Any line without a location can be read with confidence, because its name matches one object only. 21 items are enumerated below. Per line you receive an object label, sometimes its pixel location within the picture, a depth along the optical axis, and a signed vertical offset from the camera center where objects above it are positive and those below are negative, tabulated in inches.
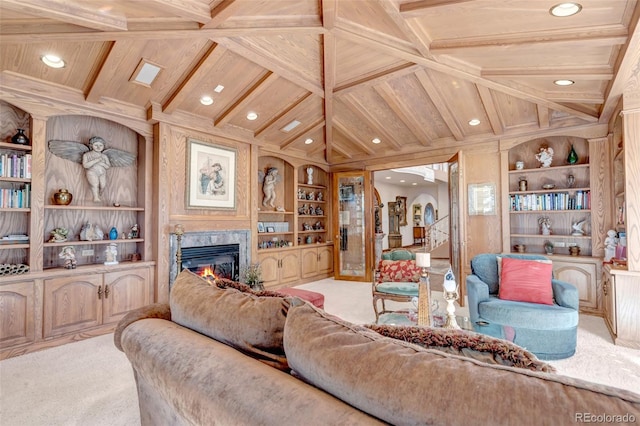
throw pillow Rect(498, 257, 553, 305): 119.8 -25.8
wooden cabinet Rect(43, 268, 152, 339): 128.2 -34.7
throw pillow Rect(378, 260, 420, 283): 167.5 -29.0
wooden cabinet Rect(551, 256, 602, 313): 163.3 -31.7
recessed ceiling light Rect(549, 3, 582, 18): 88.7 +59.5
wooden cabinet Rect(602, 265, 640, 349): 123.3 -36.7
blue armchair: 108.4 -37.2
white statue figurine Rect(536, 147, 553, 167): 187.6 +35.8
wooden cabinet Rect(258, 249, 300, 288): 221.8 -35.1
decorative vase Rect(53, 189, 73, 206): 139.2 +10.7
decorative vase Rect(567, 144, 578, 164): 179.0 +33.4
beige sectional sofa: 24.6 -16.3
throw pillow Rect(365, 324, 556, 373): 34.7 -15.3
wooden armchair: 148.5 -32.1
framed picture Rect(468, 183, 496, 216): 197.5 +11.2
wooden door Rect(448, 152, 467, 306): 188.1 -2.5
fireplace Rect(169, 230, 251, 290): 166.9 -18.3
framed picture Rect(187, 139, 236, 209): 177.2 +25.9
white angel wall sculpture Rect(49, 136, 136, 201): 144.3 +30.6
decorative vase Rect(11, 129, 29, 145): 127.4 +33.9
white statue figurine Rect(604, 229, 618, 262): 155.6 -14.8
